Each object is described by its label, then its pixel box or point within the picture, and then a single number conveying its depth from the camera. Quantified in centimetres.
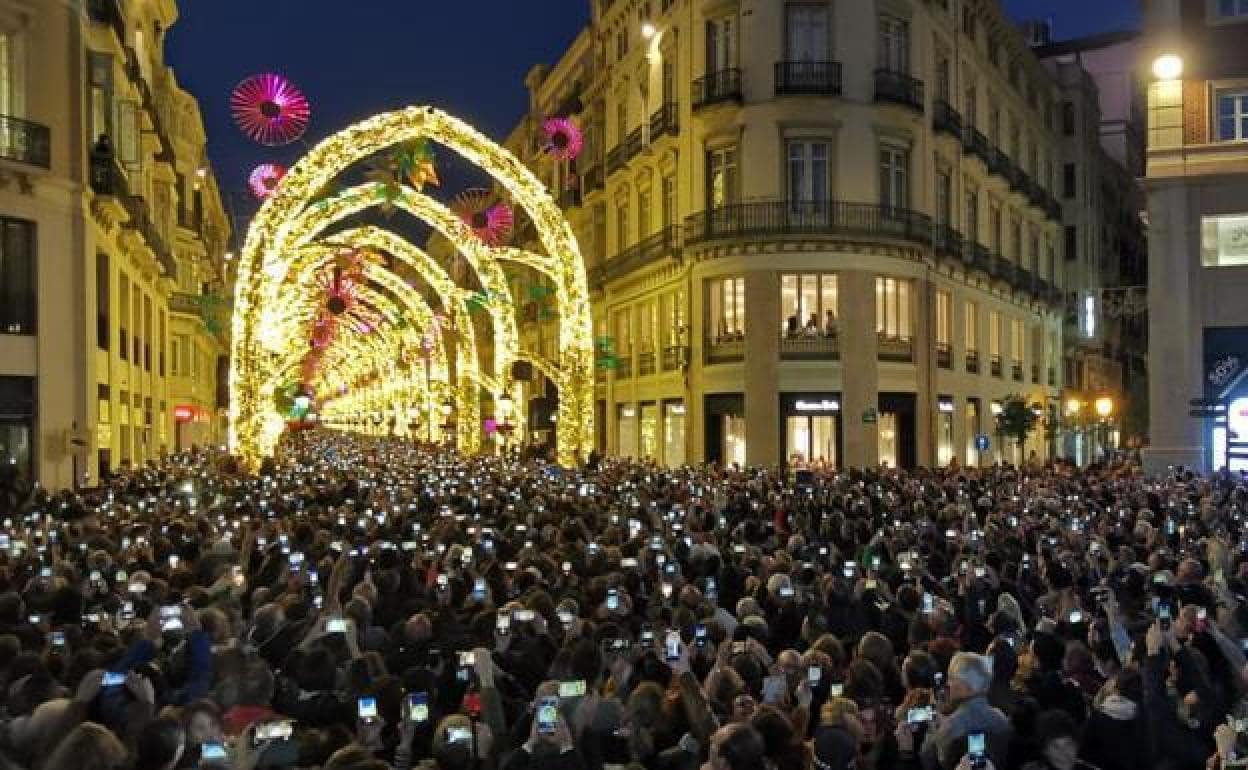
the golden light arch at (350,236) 2831
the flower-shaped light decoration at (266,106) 2217
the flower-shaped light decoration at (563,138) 2989
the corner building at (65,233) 2923
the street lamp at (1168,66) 3191
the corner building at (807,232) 3888
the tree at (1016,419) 4625
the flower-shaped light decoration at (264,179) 3134
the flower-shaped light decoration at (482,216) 3559
